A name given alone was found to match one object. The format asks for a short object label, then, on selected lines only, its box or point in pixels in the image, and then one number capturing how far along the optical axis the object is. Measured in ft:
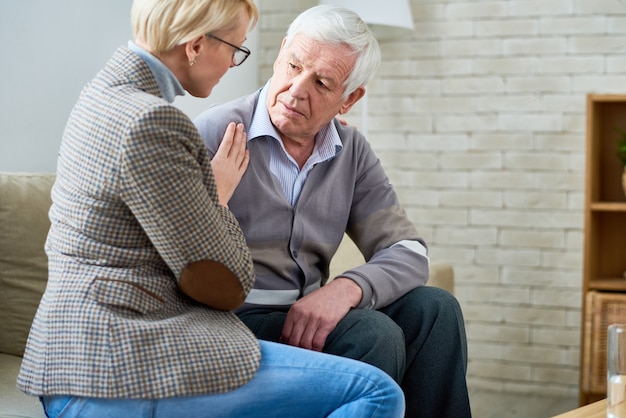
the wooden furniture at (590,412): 7.15
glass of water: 7.03
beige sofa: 8.21
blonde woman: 6.11
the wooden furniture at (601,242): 11.47
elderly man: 7.72
